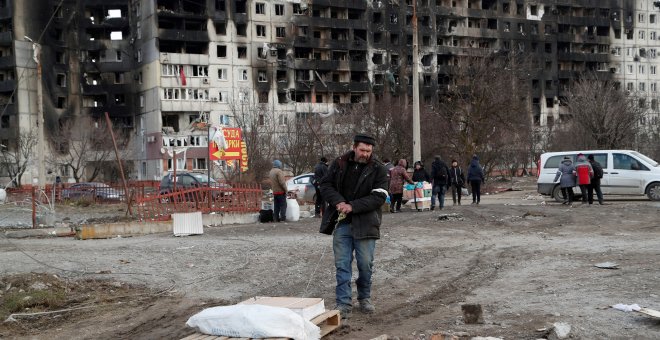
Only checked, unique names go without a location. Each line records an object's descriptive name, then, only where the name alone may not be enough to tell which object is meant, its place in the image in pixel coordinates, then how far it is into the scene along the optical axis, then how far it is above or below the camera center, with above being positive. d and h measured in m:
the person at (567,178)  22.59 -0.83
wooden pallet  6.38 -1.56
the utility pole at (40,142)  30.34 +1.11
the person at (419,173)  22.94 -0.55
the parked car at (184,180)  29.14 -0.76
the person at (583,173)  22.23 -0.67
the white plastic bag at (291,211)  21.12 -1.56
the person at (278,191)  19.86 -0.91
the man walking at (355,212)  7.44 -0.58
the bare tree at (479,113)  42.75 +2.68
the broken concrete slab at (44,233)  18.83 -1.84
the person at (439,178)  21.83 -0.70
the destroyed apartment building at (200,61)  77.19 +12.11
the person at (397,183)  21.03 -0.80
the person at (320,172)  20.66 -0.38
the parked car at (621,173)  24.42 -0.78
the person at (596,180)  22.39 -0.94
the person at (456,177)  23.88 -0.74
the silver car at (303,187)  32.59 -1.31
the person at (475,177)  23.67 -0.76
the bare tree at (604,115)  42.97 +2.37
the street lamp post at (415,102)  25.52 +2.07
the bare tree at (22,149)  66.00 +1.75
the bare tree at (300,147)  54.81 +1.08
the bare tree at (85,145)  71.94 +2.21
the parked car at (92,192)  32.95 -1.32
